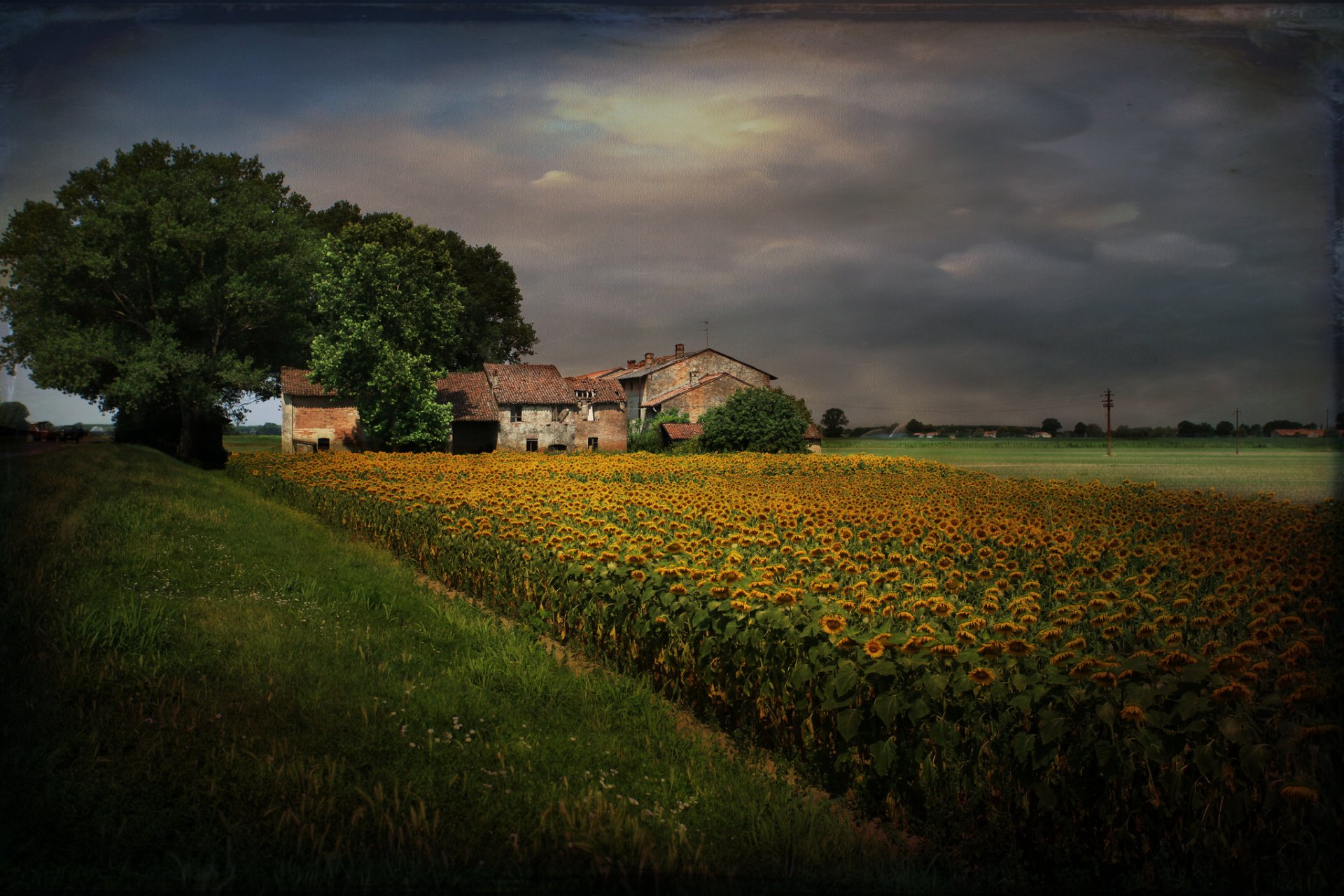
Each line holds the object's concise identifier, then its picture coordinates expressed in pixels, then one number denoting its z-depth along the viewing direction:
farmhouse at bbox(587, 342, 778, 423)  51.72
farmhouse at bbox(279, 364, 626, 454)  49.34
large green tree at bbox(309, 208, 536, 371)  51.34
